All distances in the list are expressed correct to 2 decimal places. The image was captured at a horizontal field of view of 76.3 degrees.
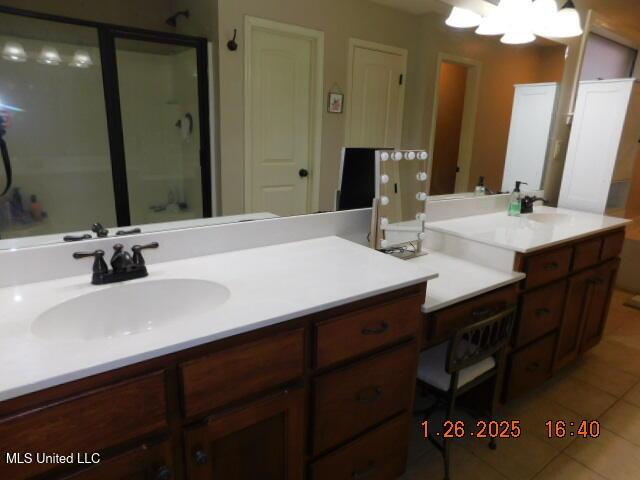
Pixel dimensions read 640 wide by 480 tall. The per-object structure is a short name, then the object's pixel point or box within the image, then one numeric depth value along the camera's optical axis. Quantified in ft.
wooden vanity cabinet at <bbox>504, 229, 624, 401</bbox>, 6.09
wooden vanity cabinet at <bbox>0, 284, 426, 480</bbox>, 2.61
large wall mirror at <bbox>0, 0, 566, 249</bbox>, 3.81
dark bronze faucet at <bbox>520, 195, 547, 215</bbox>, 8.22
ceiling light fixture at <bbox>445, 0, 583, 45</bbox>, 7.11
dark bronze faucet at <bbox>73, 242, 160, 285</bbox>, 3.90
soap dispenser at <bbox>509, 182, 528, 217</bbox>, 8.07
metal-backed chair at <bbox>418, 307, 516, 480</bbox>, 4.71
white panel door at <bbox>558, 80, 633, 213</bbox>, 9.37
